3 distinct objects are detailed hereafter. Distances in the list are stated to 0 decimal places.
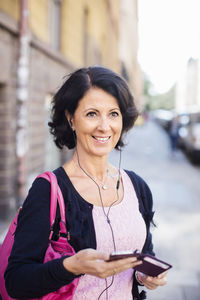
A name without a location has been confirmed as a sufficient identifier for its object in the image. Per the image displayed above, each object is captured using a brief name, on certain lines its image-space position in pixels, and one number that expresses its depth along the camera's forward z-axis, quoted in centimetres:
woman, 152
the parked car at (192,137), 1480
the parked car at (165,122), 3324
